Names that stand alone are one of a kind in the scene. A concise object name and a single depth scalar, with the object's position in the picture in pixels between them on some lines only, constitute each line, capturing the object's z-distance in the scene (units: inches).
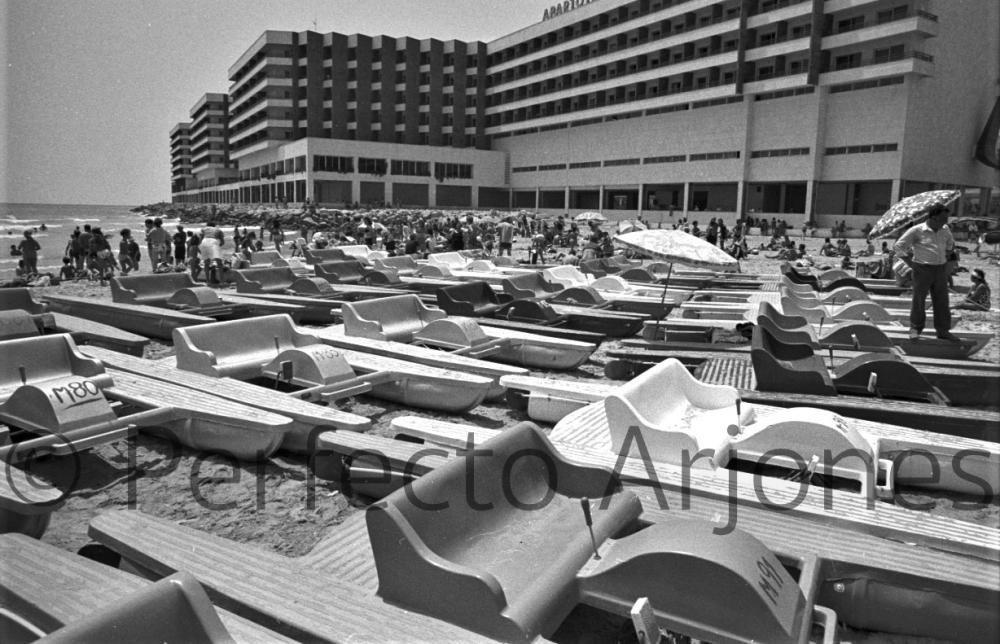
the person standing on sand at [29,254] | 824.1
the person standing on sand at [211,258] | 735.7
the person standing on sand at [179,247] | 946.7
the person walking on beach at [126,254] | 886.4
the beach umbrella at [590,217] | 1714.6
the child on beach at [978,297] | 599.2
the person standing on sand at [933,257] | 374.6
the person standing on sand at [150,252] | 886.4
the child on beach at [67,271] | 831.7
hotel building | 1982.0
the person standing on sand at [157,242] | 884.6
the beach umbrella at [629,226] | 1297.5
